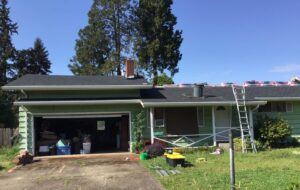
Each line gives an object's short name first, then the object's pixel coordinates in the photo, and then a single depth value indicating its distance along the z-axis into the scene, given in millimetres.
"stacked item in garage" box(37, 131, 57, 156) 12041
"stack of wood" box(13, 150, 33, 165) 10085
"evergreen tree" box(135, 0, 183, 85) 24199
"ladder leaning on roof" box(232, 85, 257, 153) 11621
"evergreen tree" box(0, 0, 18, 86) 27193
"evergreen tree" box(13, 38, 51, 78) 28366
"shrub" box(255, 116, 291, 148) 12457
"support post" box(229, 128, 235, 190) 5253
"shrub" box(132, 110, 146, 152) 12080
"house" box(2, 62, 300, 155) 12002
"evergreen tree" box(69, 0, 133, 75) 25256
